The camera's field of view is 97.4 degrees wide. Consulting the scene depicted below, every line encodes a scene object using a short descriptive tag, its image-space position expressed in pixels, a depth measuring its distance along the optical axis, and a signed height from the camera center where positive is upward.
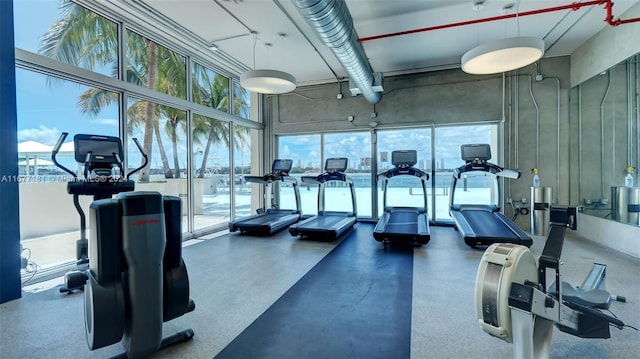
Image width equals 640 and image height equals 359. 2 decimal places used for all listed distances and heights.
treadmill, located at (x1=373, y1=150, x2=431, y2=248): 4.57 -0.86
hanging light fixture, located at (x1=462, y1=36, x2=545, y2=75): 3.27 +1.53
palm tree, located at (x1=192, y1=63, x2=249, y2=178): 5.88 +1.68
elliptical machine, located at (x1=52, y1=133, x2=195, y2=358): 1.66 -0.59
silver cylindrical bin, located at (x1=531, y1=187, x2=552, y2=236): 3.04 -0.45
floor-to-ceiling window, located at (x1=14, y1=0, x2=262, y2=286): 3.43 +1.11
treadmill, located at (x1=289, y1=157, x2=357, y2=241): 5.22 -0.89
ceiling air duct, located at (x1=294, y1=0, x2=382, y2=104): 3.01 +1.85
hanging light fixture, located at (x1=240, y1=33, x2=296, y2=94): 4.40 +1.60
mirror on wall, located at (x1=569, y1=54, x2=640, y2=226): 4.45 +0.54
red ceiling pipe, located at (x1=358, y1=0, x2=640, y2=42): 3.80 +2.38
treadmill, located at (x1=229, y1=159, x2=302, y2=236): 5.63 -0.90
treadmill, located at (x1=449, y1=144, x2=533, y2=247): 4.34 -0.80
